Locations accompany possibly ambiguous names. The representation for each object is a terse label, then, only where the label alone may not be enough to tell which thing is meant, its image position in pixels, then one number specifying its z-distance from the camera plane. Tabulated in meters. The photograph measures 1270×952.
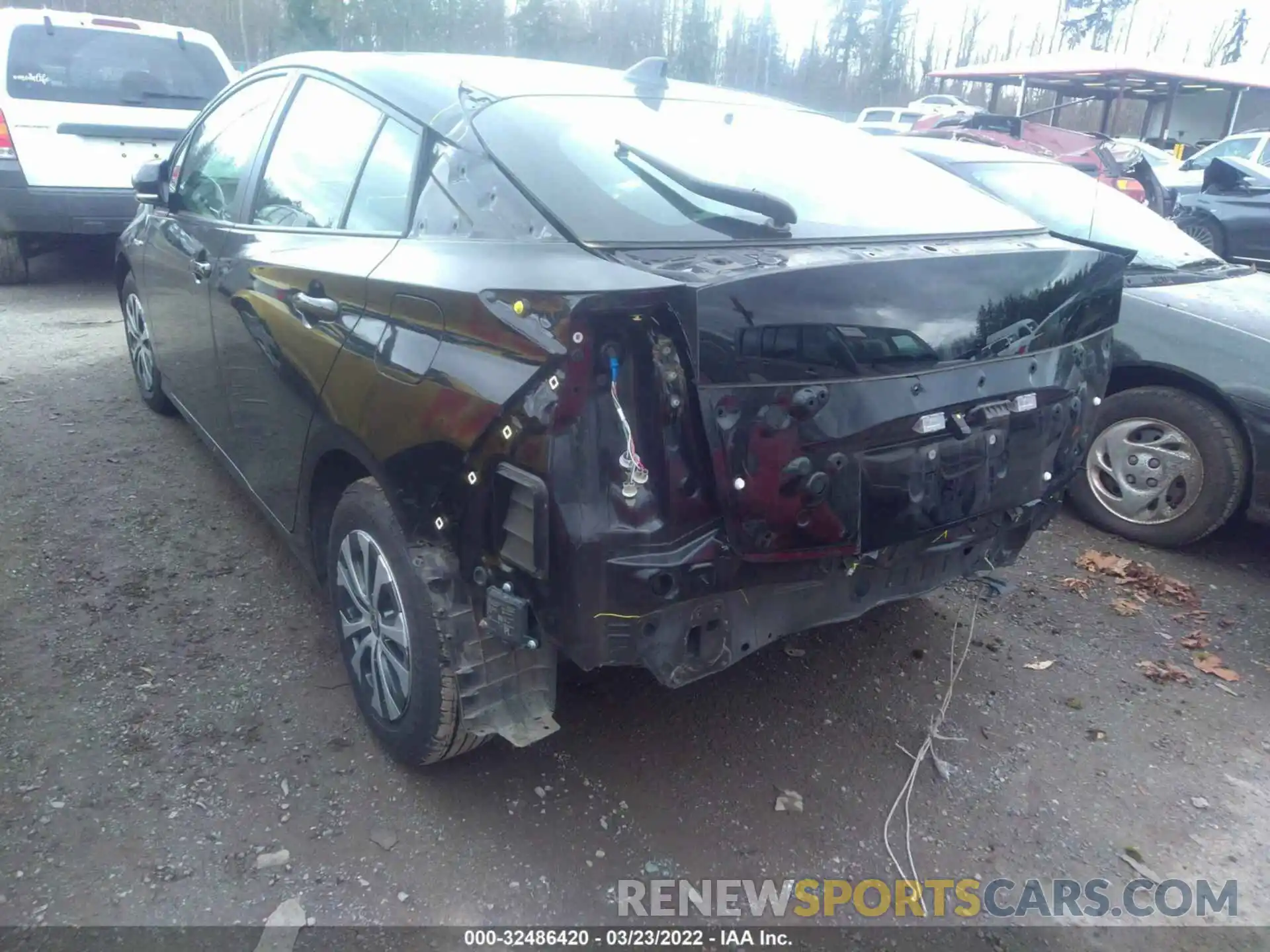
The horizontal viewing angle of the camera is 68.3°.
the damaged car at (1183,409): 3.88
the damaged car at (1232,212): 10.51
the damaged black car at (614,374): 1.93
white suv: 6.86
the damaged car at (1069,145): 10.57
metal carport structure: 21.03
